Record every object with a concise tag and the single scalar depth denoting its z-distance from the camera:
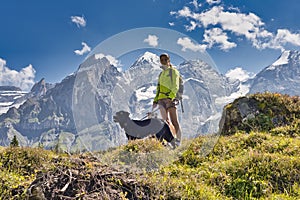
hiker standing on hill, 11.43
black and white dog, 11.23
